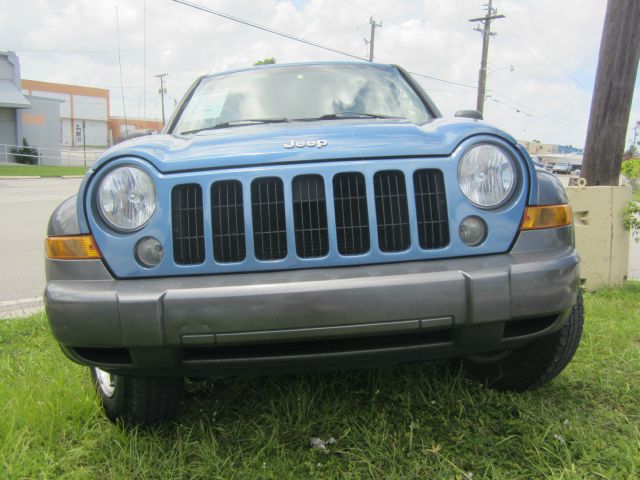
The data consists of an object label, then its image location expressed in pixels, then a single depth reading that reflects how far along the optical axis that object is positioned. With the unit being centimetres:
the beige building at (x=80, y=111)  5826
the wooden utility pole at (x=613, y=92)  477
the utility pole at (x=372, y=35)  3450
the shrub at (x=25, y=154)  2918
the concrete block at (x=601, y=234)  464
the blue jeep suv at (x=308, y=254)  170
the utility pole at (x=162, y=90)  5316
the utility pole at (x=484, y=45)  3178
